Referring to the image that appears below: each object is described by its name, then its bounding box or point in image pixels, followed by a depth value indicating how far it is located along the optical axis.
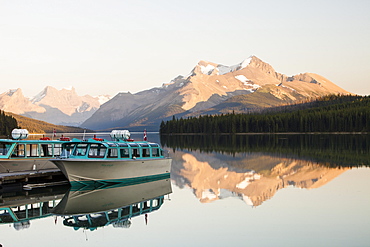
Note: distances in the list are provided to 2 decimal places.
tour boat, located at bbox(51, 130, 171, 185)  37.78
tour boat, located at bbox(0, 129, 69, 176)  41.00
